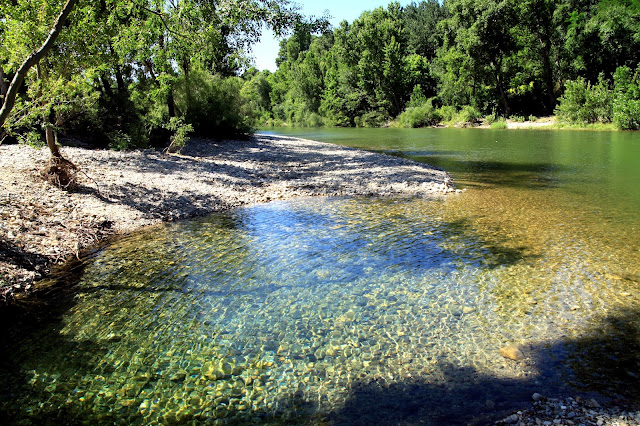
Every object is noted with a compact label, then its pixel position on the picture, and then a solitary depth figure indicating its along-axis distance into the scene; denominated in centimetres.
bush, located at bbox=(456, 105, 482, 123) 5831
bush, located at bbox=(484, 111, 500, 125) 5632
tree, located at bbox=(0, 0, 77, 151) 482
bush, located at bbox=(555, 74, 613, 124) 4162
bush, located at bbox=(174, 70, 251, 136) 2625
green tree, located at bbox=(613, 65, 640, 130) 3703
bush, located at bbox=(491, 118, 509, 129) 5234
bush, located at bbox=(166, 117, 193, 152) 1983
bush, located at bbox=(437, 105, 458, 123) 6241
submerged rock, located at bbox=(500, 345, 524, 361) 507
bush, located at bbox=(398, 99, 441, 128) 6369
